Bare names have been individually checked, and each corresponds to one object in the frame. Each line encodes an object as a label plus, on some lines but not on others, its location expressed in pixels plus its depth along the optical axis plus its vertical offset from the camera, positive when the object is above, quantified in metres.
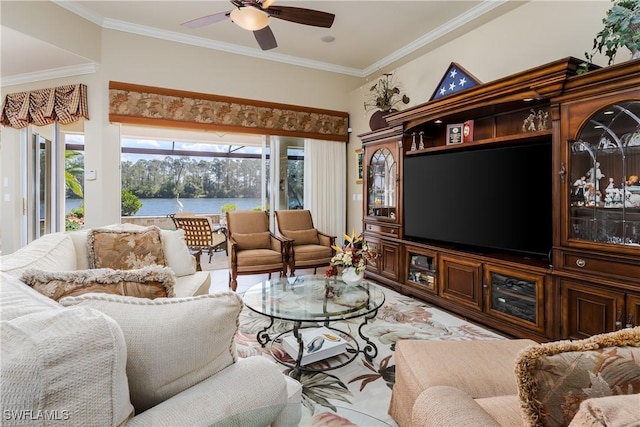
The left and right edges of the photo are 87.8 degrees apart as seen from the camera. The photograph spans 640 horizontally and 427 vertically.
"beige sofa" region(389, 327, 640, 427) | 0.64 -0.42
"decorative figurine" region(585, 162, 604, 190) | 2.31 +0.24
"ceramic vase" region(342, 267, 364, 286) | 2.80 -0.57
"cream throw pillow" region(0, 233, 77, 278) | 1.69 -0.28
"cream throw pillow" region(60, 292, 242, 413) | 0.87 -0.35
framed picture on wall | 5.56 +0.74
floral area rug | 1.60 -1.08
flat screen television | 2.72 +0.10
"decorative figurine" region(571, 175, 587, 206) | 2.38 +0.13
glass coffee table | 2.20 -0.68
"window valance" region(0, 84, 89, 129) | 4.22 +1.36
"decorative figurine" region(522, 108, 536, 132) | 2.97 +0.78
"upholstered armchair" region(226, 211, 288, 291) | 4.12 -0.49
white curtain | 5.59 +0.44
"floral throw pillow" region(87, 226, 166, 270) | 2.61 -0.31
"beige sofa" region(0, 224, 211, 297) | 1.85 -0.30
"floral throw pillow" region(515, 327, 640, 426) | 0.76 -0.39
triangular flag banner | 3.73 +1.49
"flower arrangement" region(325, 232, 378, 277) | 2.77 -0.40
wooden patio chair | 5.89 -0.41
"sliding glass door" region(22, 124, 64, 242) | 4.93 +0.35
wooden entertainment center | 2.15 -0.02
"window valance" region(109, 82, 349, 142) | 4.32 +1.40
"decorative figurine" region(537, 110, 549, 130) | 2.88 +0.79
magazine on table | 2.28 -0.96
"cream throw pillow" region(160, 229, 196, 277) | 2.87 -0.39
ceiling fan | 2.81 +1.75
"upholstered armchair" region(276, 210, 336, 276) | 4.54 -0.46
